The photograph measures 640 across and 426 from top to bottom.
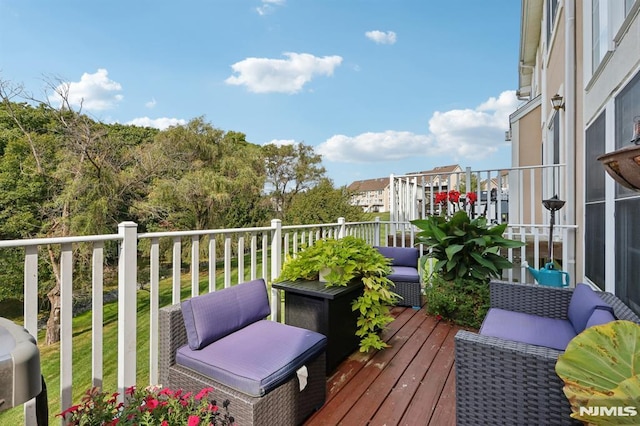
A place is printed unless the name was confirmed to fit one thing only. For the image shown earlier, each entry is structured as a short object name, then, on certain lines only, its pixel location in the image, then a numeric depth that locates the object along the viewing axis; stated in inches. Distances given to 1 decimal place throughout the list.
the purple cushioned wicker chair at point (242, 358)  64.4
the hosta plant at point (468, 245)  139.3
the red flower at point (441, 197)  183.6
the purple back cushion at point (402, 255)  185.5
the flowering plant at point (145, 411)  49.9
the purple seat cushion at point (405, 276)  167.2
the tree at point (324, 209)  422.6
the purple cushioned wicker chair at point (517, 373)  53.9
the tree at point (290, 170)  717.3
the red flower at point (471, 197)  163.9
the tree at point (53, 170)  296.5
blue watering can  137.0
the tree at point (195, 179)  398.6
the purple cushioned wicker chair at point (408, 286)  168.0
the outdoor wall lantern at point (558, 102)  174.7
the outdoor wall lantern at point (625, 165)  42.5
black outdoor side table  101.0
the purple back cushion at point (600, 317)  62.1
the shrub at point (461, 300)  140.4
